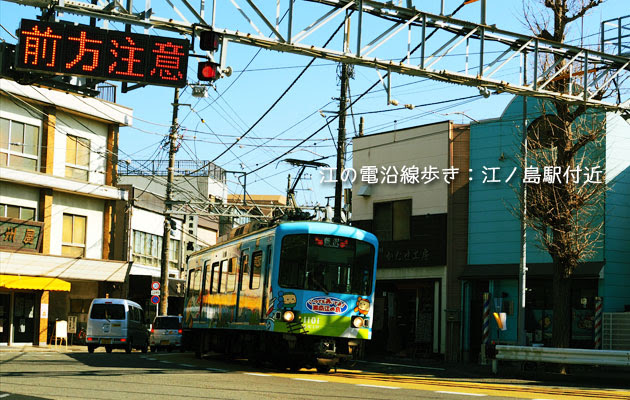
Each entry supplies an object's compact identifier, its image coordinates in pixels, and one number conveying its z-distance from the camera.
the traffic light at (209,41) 15.19
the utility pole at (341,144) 30.23
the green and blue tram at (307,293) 18.94
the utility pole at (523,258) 23.34
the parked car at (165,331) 36.06
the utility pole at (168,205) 36.44
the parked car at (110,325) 31.34
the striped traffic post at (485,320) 25.44
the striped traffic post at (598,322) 24.88
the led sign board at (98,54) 13.59
